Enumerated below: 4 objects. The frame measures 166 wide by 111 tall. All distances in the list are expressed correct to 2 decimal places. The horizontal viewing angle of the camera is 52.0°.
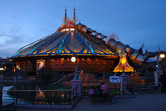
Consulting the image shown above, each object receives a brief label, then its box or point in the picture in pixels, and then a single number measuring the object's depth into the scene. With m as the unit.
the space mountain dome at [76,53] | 31.19
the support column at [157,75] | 15.68
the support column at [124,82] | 13.40
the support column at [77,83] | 11.76
